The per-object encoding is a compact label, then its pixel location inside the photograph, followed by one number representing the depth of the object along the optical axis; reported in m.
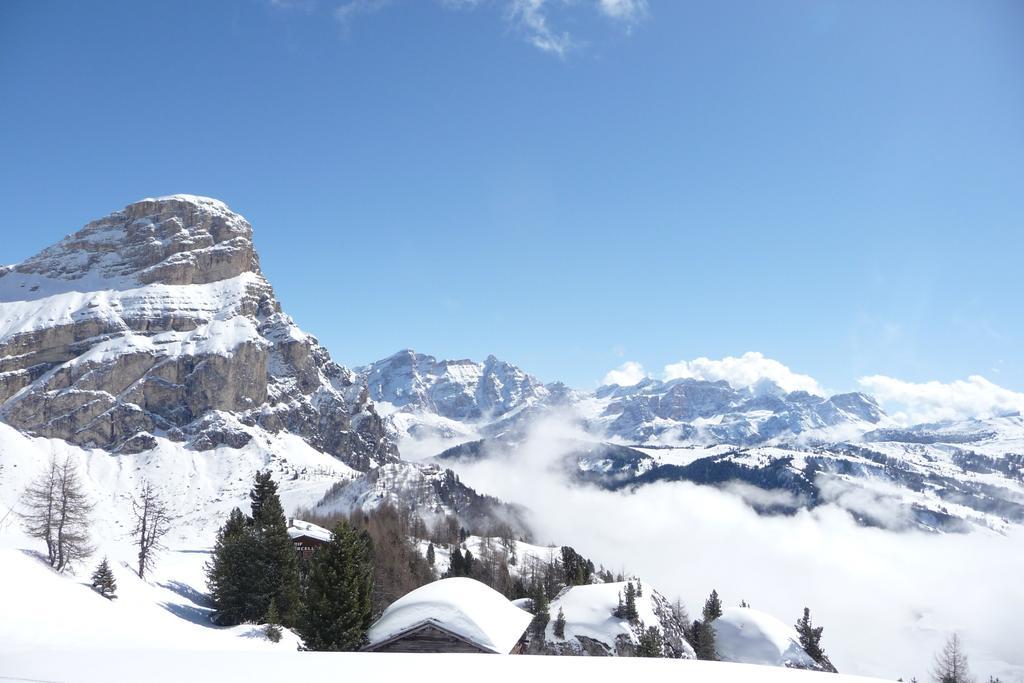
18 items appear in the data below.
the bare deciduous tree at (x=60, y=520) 42.44
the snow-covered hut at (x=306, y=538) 81.57
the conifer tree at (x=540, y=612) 55.08
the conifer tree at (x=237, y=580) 48.38
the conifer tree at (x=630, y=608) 57.41
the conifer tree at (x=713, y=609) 69.25
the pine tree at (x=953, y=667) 60.17
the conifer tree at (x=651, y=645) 45.48
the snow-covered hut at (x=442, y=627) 26.84
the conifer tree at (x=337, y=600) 31.72
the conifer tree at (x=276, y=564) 48.72
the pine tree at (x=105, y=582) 41.28
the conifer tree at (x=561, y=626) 55.18
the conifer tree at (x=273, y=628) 42.41
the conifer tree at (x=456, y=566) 88.88
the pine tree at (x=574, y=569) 78.15
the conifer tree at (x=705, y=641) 60.25
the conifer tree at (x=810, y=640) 65.19
